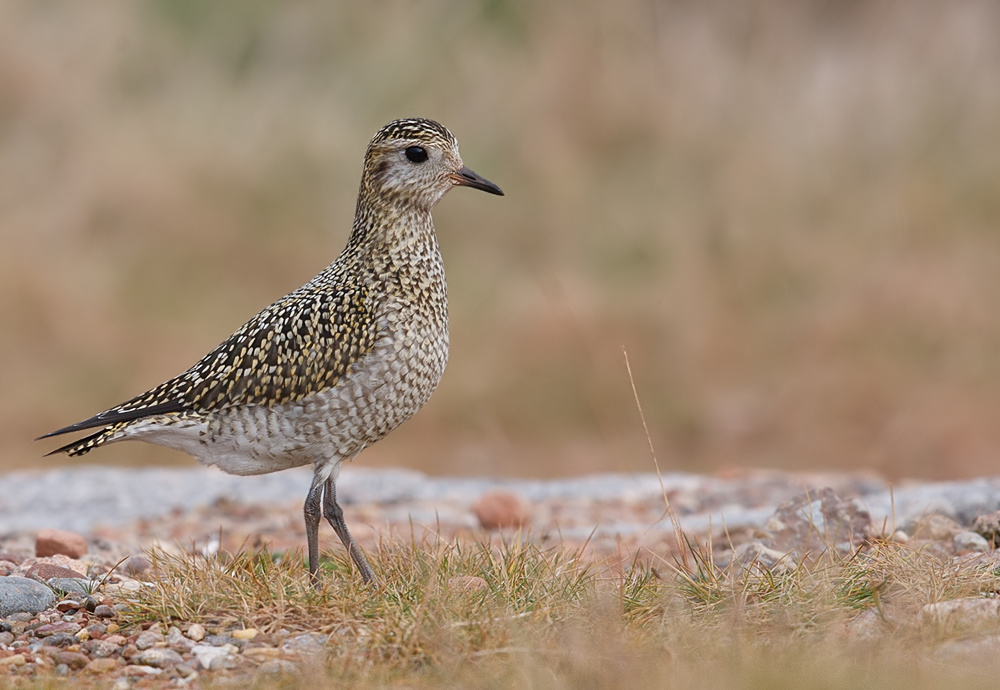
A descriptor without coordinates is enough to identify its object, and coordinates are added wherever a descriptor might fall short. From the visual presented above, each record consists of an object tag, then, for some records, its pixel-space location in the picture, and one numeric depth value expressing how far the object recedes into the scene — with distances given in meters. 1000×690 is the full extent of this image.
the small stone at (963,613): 8.95
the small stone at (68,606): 10.27
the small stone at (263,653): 9.19
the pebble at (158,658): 9.23
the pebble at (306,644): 9.16
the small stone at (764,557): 10.54
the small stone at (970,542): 11.93
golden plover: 11.23
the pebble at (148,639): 9.49
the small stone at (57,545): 12.83
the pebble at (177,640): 9.48
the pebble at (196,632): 9.60
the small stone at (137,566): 11.43
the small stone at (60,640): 9.63
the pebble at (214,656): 9.17
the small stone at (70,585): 10.59
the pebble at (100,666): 9.15
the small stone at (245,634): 9.53
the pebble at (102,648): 9.44
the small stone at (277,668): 8.72
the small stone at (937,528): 12.70
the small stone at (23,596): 10.19
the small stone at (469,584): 9.80
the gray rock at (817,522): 12.32
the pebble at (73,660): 9.23
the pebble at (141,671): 9.12
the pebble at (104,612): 10.06
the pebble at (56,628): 9.78
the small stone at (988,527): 12.59
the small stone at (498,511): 16.30
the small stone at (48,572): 10.93
